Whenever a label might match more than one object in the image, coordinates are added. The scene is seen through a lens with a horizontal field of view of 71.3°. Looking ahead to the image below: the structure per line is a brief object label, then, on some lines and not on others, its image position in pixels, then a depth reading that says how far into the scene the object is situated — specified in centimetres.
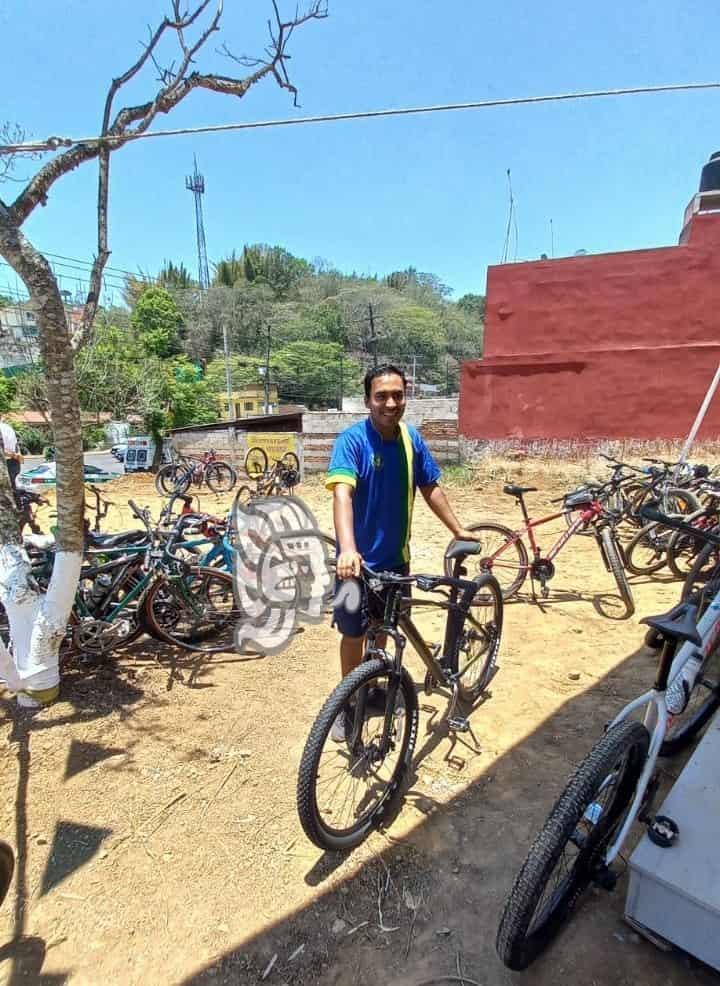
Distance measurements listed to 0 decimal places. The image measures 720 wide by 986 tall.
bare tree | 259
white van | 1853
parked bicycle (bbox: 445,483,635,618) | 426
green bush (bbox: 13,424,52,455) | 2523
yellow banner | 1191
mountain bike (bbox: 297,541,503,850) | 183
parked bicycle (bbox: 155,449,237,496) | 1214
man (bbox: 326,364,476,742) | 231
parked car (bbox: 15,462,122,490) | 1179
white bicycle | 148
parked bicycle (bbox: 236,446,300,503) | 1058
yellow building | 4259
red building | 893
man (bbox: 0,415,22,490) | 496
